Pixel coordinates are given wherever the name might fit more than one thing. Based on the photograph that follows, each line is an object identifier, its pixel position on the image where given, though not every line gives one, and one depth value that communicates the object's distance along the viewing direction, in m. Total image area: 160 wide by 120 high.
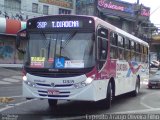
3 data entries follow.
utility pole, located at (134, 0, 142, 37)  40.18
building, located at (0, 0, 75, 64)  40.16
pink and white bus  12.38
